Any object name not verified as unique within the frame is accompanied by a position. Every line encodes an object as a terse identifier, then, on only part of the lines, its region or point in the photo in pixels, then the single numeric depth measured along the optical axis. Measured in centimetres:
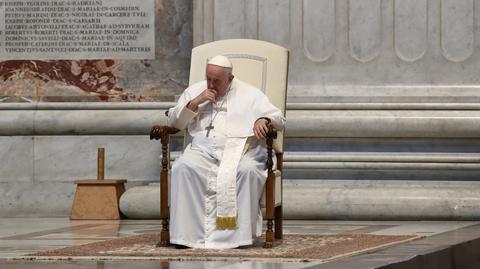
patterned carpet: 1416
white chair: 1653
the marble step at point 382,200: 2042
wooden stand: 2155
